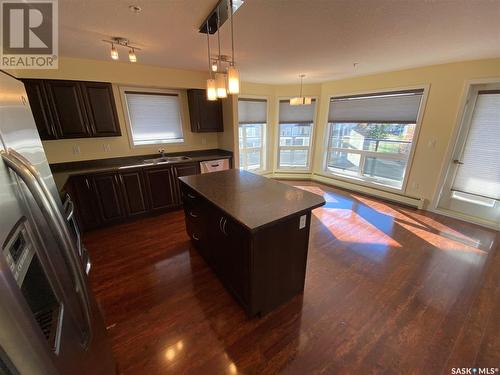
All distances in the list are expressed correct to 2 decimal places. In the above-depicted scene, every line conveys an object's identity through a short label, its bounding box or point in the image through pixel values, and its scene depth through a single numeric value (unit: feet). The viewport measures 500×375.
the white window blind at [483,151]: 9.48
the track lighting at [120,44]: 6.88
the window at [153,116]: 11.48
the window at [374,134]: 11.93
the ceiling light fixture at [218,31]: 5.02
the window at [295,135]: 16.56
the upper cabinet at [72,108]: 8.63
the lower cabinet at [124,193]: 9.46
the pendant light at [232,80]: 5.10
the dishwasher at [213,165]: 12.24
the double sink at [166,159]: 11.49
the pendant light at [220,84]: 5.61
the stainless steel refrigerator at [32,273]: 1.49
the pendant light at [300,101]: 12.45
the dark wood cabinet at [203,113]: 12.43
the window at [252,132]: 15.75
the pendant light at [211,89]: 5.76
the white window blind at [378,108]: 11.50
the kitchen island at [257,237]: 4.81
